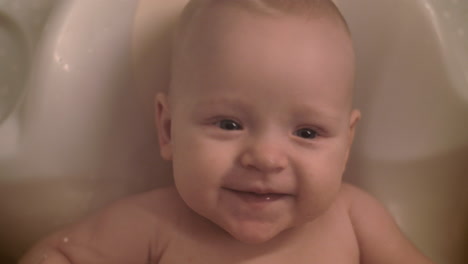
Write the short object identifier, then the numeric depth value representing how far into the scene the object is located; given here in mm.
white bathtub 811
